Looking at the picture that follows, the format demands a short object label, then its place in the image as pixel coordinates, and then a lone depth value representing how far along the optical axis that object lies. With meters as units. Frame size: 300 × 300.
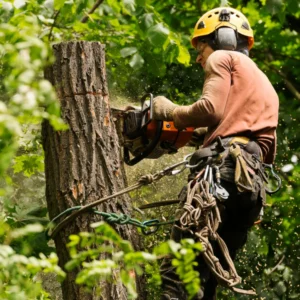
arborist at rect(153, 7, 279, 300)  10.67
